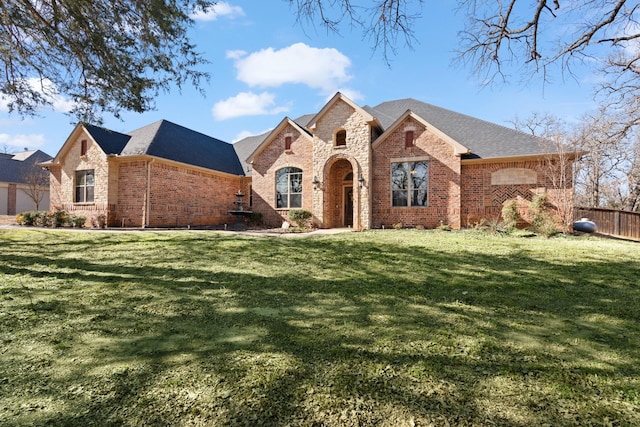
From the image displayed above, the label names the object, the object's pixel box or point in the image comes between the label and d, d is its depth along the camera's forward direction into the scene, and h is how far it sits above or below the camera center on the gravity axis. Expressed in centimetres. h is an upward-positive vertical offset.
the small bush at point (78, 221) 1648 -68
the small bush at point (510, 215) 1334 -21
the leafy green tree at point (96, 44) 709 +401
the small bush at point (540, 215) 1267 -20
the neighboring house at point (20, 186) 3017 +214
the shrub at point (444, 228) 1404 -81
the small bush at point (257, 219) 1853 -60
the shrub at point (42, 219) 1728 -61
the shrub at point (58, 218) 1686 -55
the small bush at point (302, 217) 1686 -43
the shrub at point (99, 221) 1653 -68
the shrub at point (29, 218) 1766 -58
